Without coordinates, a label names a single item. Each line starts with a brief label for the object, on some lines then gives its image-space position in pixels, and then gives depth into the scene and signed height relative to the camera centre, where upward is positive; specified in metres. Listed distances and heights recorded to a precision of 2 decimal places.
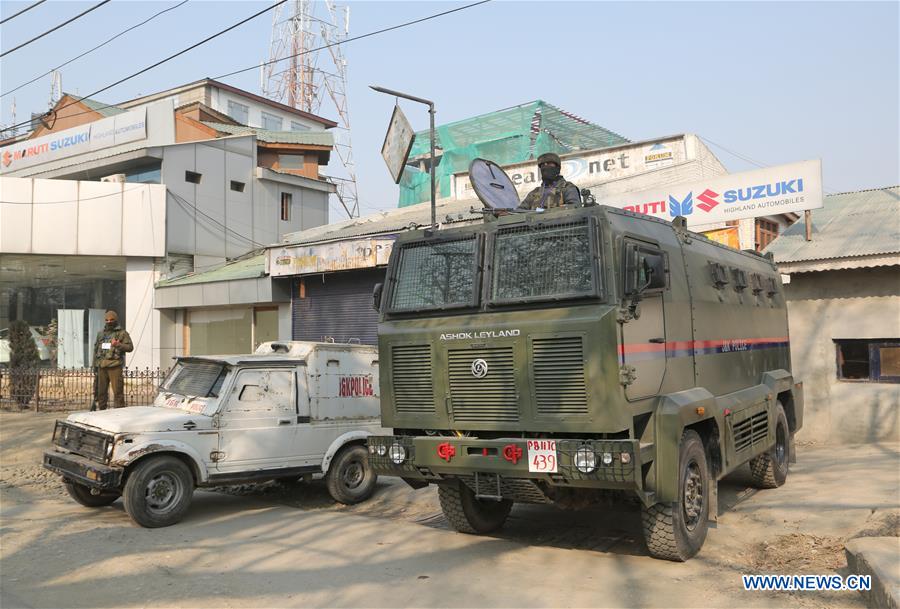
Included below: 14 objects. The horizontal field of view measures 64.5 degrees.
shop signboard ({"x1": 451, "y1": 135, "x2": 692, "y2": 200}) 20.52 +5.82
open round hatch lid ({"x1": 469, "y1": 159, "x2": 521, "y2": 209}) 7.21 +1.83
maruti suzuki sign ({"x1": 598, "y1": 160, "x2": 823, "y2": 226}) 12.24 +2.85
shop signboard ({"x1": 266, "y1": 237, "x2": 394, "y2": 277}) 15.77 +2.50
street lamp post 11.64 +4.41
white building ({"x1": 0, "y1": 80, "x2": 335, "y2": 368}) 21.80 +5.30
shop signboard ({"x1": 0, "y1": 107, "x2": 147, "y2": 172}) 24.56 +8.54
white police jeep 7.53 -0.74
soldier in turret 6.91 +1.66
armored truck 5.49 -0.11
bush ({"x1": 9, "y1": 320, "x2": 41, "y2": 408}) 17.36 +0.60
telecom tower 42.97 +18.41
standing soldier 12.05 +0.24
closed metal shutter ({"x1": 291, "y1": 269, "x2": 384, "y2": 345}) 17.08 +1.37
